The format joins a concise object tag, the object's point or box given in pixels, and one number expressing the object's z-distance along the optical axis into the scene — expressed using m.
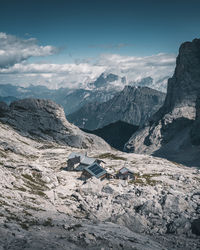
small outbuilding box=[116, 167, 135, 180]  71.31
